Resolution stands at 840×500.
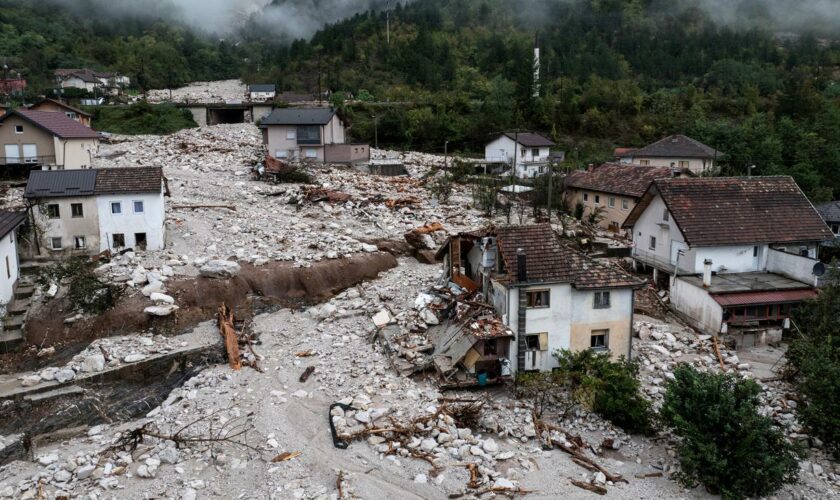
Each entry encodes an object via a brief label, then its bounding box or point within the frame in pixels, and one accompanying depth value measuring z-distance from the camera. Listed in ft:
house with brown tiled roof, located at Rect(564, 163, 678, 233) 126.31
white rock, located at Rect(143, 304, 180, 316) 74.69
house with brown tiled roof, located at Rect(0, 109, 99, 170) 126.46
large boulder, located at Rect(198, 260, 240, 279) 84.43
